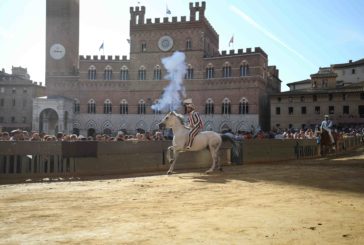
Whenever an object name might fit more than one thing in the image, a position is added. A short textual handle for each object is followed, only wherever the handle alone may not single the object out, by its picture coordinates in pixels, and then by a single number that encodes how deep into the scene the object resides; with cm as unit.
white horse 1515
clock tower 5984
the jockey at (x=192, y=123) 1516
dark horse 2530
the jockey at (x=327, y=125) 2461
